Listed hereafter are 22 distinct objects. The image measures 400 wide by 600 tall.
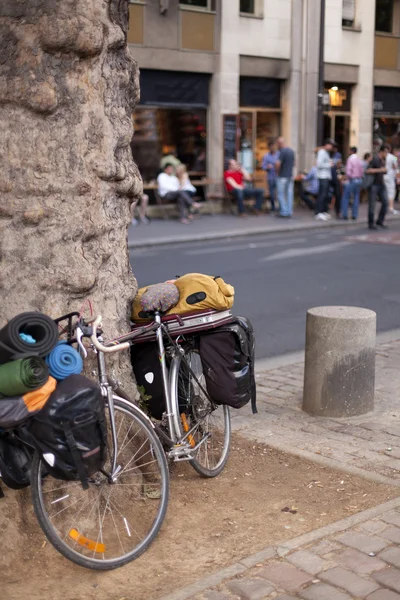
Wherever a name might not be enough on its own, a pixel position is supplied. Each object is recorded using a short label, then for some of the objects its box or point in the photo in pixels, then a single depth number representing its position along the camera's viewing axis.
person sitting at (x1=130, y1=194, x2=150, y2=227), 20.59
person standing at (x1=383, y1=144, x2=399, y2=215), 23.59
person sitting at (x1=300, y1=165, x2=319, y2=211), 23.79
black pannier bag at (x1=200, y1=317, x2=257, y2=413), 4.51
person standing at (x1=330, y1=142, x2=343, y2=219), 22.03
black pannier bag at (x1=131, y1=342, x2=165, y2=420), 4.57
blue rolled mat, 3.58
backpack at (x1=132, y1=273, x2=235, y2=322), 4.42
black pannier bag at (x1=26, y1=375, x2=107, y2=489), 3.45
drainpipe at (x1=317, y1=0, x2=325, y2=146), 23.72
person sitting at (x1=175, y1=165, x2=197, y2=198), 21.20
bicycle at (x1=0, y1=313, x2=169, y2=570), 3.62
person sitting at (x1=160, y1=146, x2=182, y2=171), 22.30
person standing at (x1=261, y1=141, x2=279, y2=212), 23.33
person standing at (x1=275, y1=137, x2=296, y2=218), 21.83
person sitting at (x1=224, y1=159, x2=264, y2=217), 22.33
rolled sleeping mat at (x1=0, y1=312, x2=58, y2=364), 3.49
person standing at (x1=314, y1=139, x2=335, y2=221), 21.27
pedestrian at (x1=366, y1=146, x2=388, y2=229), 19.56
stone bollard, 5.94
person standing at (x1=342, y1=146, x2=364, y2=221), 21.33
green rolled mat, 3.40
